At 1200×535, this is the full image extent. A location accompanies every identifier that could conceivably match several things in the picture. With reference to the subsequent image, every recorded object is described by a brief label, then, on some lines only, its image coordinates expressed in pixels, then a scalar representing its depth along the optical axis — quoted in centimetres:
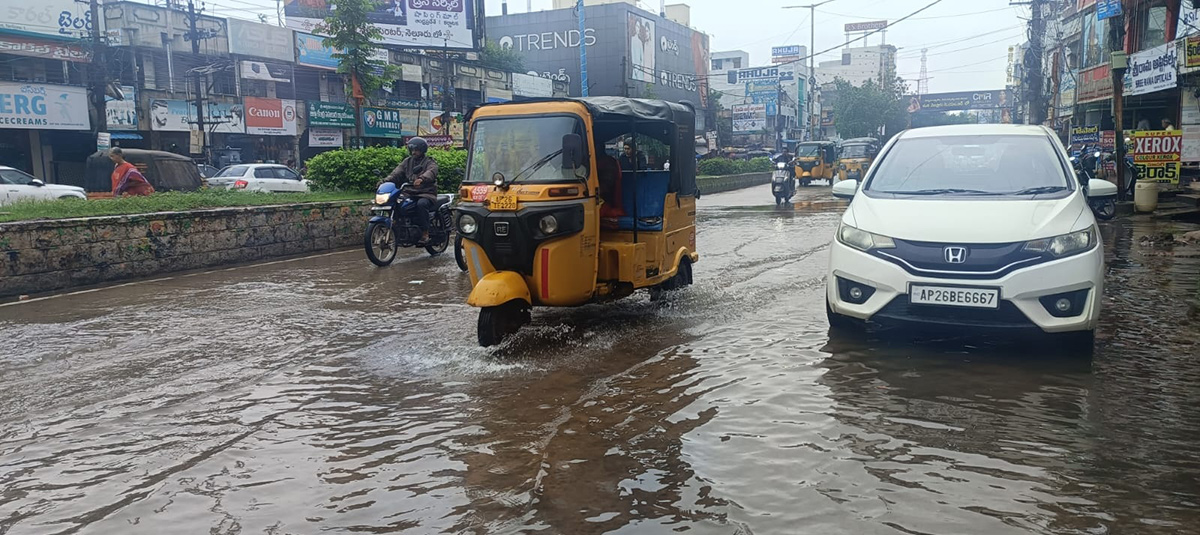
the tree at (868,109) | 7156
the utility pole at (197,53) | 2811
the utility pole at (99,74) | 2605
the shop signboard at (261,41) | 3058
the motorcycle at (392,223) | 1120
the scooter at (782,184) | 2269
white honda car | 510
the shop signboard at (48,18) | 2469
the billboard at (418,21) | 3366
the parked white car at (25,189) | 1722
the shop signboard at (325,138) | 3366
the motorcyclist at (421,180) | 1139
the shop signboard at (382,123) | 3472
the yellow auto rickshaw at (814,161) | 3384
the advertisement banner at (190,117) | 2812
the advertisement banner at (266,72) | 3066
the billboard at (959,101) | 8656
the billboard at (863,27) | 12669
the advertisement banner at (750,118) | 7131
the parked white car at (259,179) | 2273
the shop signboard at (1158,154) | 1856
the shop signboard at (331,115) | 3303
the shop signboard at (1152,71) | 1956
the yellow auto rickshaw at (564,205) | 611
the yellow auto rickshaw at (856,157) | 3185
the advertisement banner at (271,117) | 3084
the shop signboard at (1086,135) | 2661
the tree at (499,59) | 4747
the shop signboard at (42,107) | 2420
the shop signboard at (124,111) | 2691
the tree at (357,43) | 1742
